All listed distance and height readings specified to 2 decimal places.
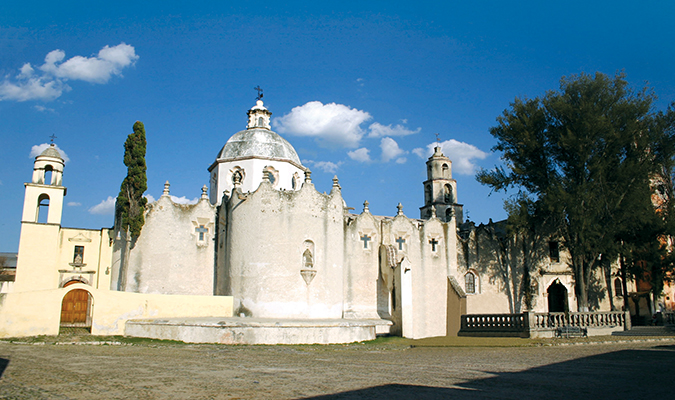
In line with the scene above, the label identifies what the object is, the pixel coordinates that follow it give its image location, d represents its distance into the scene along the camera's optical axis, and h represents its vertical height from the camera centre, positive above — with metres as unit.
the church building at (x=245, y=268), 18.75 +1.47
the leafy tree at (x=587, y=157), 25.39 +7.55
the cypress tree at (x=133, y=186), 22.05 +4.87
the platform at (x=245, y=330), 17.70 -1.06
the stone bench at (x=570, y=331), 20.70 -1.19
